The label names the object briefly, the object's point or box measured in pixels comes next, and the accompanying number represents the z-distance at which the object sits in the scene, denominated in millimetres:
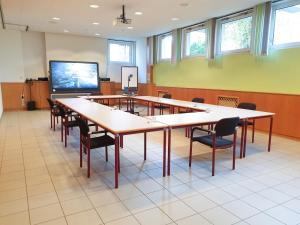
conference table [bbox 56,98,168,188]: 2549
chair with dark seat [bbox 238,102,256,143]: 4473
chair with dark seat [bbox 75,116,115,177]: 2834
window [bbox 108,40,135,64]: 10172
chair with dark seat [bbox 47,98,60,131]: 5215
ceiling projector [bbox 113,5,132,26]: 5238
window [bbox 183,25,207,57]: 7023
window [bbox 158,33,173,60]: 8586
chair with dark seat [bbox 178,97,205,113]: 5583
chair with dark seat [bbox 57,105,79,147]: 4254
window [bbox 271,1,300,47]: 4672
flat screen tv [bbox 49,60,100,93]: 8516
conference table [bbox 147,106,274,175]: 2968
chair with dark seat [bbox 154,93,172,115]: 6376
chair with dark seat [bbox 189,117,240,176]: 2943
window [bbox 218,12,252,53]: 5668
